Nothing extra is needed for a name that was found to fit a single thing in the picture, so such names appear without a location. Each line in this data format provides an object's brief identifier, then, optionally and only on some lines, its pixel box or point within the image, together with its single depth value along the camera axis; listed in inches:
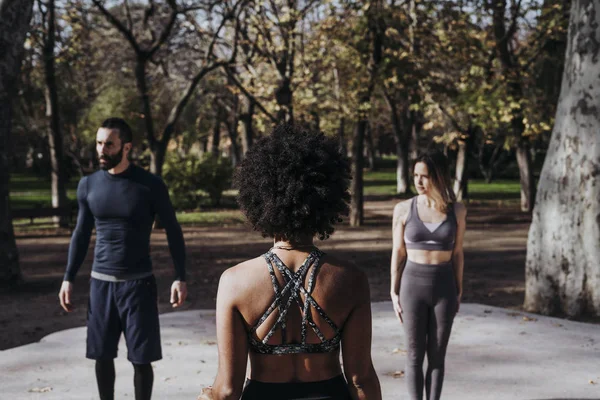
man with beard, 202.8
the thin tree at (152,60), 830.5
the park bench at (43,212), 815.7
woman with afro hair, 105.2
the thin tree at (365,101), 844.6
